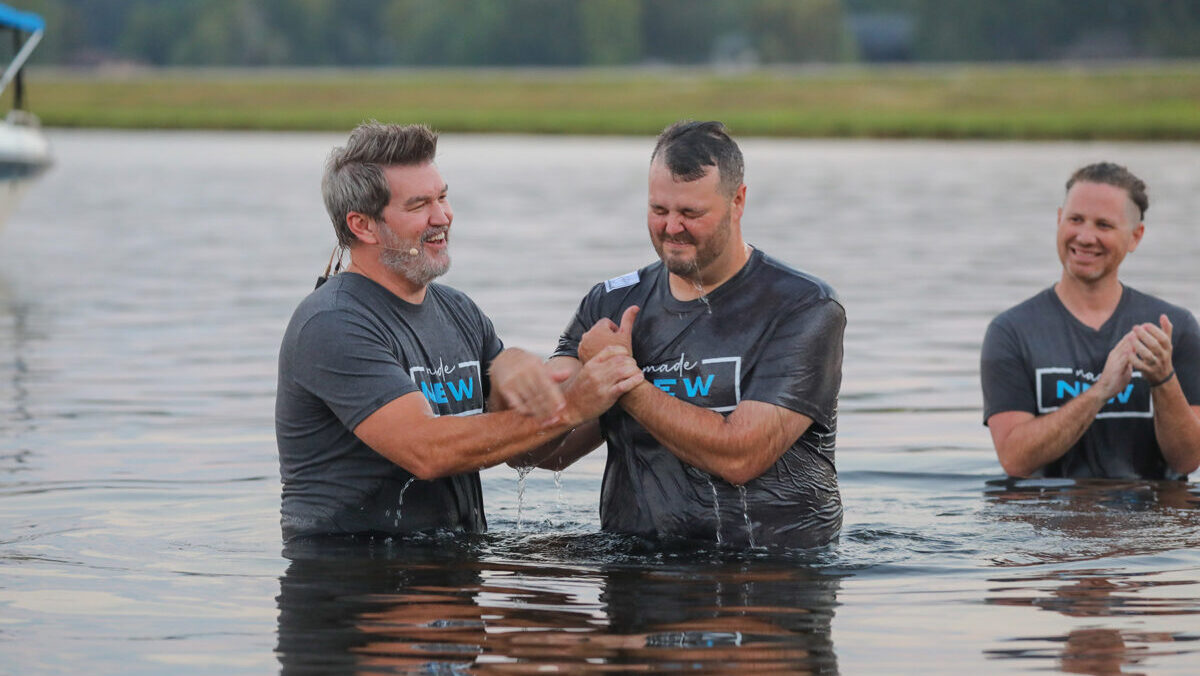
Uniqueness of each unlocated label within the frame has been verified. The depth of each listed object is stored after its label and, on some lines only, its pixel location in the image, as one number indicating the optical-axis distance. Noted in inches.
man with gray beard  277.7
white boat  1016.2
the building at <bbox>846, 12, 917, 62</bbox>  5383.9
